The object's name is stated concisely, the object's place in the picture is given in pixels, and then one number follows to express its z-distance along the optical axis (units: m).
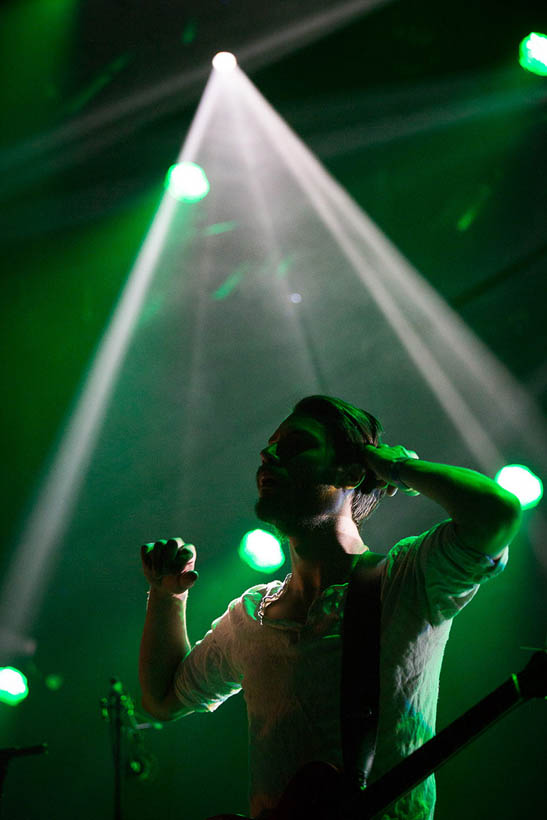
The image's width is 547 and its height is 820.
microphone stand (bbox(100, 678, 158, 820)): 3.21
